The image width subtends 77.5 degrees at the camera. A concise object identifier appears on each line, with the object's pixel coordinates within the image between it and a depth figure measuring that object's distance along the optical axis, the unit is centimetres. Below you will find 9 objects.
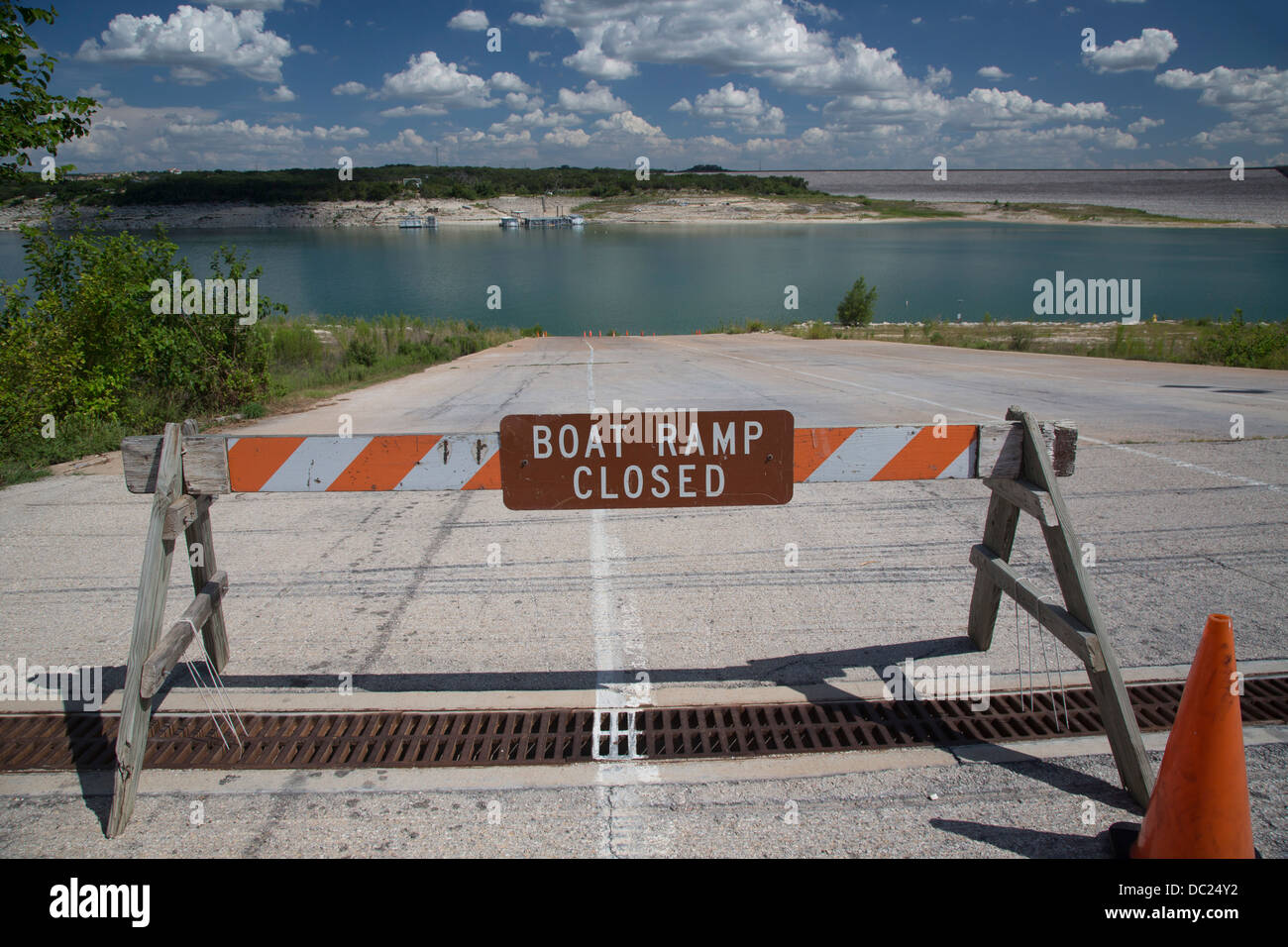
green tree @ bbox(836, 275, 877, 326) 3697
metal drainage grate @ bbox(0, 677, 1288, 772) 352
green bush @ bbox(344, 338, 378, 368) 2080
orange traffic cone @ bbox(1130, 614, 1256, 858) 265
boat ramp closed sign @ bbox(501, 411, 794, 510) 353
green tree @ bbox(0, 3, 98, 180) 802
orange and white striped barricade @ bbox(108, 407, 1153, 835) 346
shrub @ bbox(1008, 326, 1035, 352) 2540
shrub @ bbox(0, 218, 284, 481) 969
